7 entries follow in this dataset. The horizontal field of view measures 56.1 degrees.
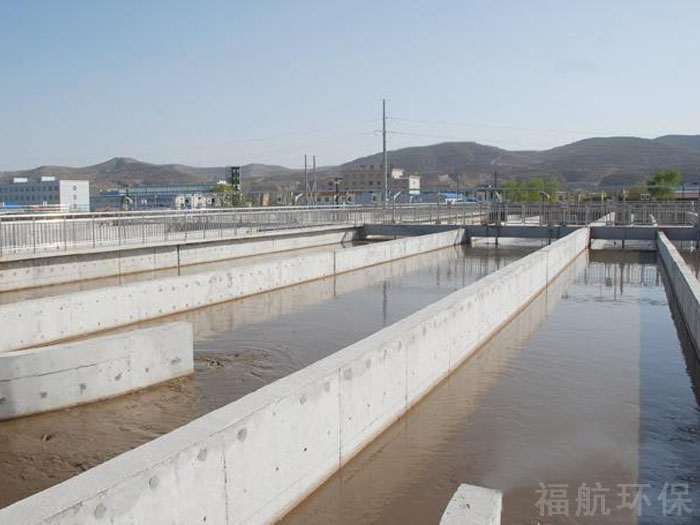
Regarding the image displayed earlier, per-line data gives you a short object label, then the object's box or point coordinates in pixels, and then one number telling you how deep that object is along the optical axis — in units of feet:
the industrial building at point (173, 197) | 206.61
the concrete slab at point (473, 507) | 16.20
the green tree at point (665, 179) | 333.17
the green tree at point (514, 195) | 329.60
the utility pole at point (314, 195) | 256.52
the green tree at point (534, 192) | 336.35
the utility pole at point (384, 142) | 160.39
